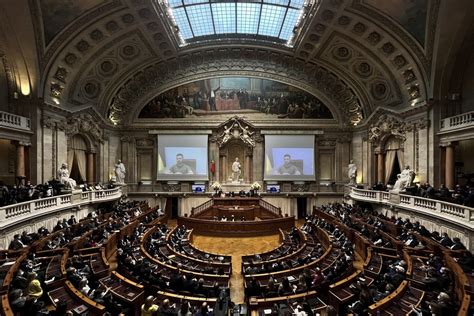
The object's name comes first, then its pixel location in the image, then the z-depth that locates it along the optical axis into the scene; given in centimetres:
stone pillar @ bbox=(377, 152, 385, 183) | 2405
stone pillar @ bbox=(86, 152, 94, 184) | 2423
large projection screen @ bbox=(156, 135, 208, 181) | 2758
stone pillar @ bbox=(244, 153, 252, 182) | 2842
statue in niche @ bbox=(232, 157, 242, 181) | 2785
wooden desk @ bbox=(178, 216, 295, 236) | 1930
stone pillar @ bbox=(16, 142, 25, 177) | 1772
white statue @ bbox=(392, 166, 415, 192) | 1817
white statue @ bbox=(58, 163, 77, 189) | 1847
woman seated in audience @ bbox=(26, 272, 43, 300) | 748
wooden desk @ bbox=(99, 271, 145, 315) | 833
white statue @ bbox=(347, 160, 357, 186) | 2591
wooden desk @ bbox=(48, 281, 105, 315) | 710
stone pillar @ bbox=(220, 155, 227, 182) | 2838
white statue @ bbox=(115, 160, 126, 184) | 2583
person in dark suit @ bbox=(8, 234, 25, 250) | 1087
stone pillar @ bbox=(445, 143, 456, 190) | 1758
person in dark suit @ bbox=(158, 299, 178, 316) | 725
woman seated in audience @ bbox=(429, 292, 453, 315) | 630
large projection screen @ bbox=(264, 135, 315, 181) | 2755
